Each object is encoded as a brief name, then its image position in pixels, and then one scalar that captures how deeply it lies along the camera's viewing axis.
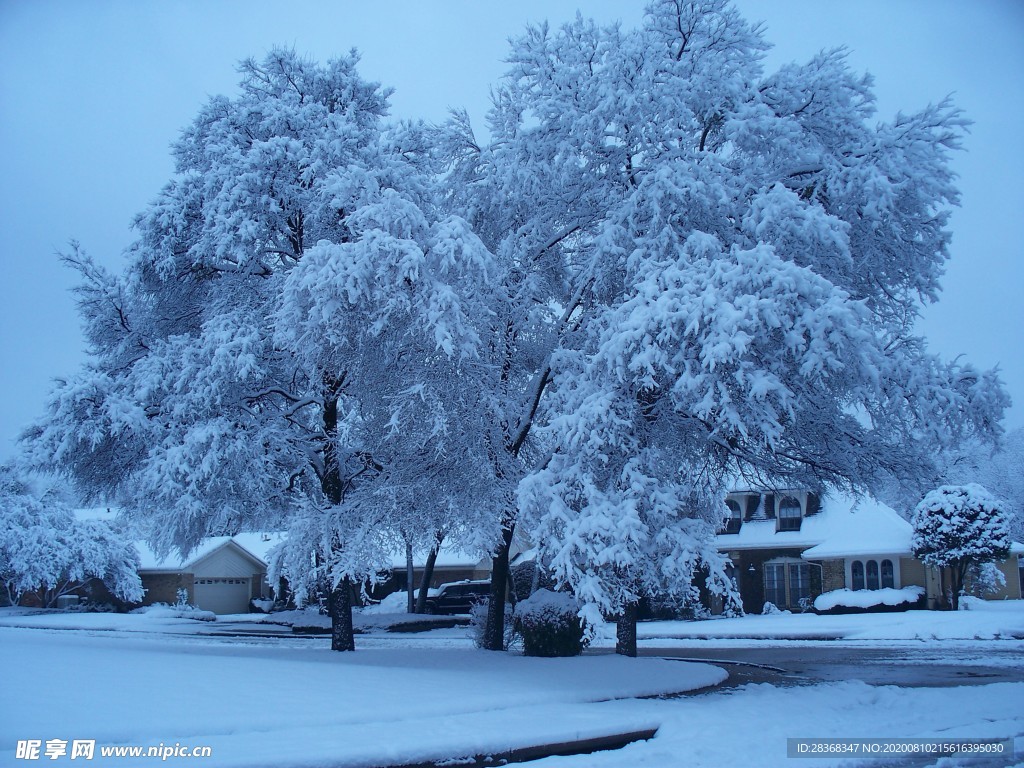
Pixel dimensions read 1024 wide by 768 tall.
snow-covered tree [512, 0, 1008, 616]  12.16
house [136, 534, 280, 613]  47.81
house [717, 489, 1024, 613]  36.97
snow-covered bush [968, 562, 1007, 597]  37.55
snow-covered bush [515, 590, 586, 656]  17.28
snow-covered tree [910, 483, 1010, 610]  32.91
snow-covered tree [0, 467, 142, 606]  41.38
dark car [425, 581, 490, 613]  42.75
